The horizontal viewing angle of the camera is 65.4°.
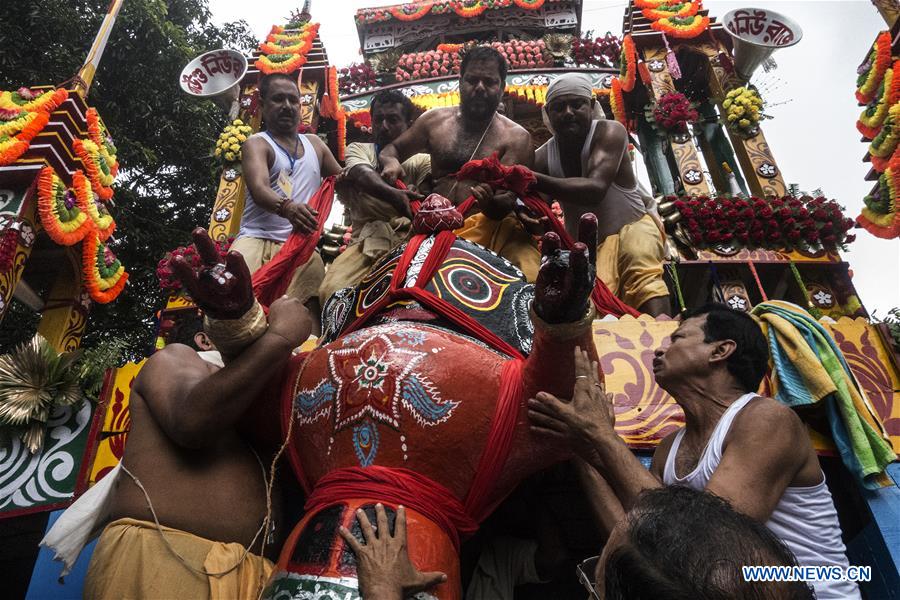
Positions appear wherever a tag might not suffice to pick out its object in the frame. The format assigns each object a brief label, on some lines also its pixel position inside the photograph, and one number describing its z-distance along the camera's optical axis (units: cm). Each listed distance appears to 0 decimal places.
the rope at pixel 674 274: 486
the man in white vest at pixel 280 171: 462
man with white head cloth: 426
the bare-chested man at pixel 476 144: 401
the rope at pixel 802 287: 524
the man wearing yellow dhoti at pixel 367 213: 412
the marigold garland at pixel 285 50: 827
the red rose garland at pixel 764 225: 572
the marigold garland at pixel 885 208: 522
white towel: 242
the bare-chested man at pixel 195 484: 218
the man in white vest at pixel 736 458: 211
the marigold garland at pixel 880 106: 547
